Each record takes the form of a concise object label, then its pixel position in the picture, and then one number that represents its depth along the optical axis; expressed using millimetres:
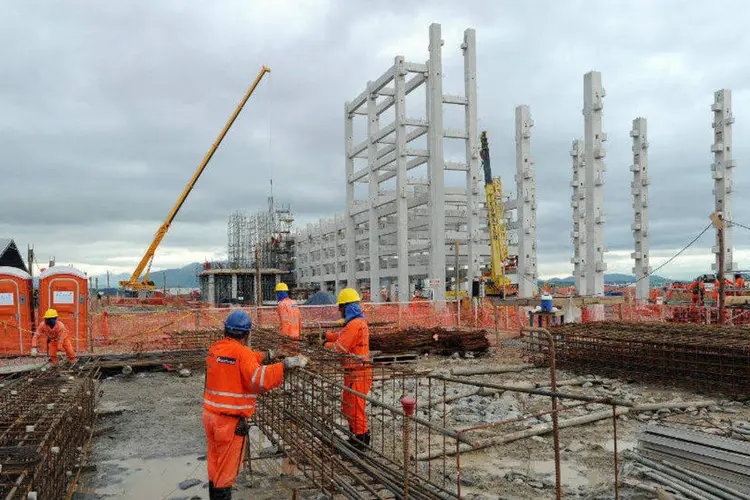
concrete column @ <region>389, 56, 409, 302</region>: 30797
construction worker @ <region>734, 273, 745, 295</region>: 24016
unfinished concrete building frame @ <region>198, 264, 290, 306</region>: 54438
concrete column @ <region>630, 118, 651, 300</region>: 30156
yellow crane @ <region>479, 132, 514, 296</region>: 39344
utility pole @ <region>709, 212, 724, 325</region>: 16578
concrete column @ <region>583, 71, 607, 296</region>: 26281
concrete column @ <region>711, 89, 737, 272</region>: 28016
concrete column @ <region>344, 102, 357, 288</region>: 40406
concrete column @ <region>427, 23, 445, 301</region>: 29984
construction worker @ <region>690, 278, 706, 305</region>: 23297
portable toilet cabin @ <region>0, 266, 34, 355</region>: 17344
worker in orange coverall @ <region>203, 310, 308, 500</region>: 5012
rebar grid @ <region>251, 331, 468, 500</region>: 4973
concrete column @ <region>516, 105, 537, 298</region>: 31234
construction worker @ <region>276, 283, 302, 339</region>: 12781
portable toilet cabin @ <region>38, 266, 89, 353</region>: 17672
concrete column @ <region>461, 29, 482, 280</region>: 29938
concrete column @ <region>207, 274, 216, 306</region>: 54219
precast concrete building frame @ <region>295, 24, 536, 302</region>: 30125
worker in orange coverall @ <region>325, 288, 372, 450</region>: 6668
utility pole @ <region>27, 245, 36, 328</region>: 26062
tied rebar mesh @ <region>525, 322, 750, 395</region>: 10711
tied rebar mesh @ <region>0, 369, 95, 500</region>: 4324
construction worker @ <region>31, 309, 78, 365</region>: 11867
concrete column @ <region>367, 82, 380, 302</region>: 35438
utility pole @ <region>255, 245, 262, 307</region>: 22327
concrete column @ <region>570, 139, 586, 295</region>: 37406
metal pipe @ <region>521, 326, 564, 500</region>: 4535
